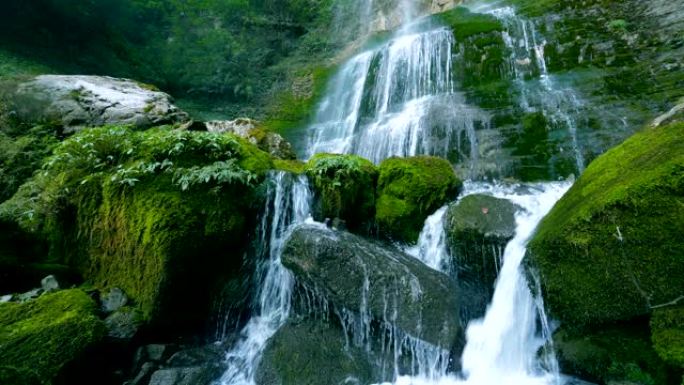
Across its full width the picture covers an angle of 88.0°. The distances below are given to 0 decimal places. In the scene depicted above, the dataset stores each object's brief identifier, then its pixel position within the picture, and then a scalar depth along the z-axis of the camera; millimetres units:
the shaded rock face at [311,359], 4004
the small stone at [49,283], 4486
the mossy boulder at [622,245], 2943
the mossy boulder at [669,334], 2729
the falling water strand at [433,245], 5320
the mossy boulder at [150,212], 4559
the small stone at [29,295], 4104
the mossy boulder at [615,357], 2898
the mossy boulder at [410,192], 5887
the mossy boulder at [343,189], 5832
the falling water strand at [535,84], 7723
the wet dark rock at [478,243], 4754
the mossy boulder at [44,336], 3307
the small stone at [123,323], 4203
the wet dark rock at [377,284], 4180
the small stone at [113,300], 4520
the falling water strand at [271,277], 4496
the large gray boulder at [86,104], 7090
